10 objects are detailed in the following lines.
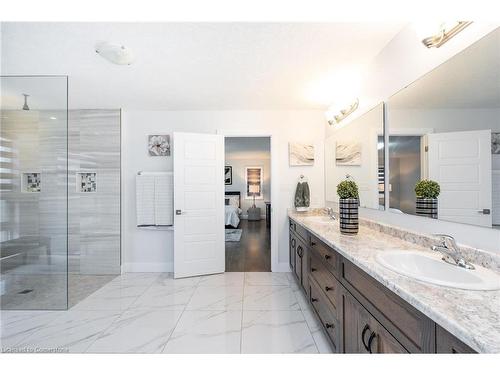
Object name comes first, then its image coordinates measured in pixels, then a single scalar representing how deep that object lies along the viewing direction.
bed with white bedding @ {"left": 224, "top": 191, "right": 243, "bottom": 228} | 5.97
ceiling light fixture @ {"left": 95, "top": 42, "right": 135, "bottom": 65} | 1.59
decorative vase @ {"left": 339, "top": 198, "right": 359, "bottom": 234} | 1.68
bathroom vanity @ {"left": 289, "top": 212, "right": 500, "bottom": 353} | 0.57
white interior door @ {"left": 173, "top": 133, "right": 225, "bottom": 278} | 2.84
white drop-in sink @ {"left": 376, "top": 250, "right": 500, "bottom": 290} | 0.77
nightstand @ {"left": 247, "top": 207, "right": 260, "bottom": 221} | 7.38
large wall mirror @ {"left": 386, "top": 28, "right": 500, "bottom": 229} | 0.95
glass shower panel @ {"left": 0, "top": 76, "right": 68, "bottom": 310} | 2.06
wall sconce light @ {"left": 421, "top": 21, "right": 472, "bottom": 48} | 1.04
